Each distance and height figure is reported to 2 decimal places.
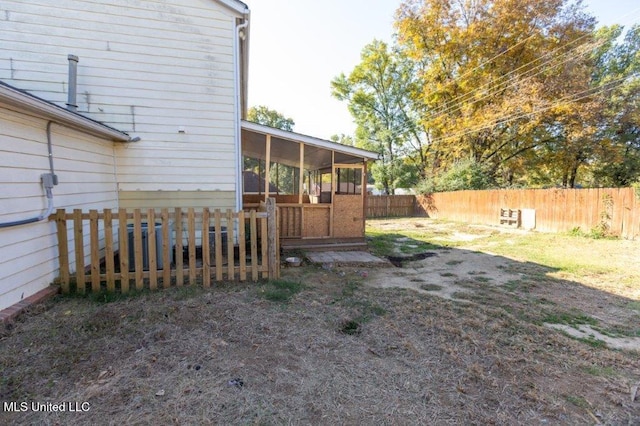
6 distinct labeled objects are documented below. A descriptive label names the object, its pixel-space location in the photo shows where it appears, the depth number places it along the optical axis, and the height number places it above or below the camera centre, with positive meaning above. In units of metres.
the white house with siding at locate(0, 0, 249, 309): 5.38 +2.10
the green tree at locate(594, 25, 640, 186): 17.95 +3.98
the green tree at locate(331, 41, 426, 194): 26.69 +7.99
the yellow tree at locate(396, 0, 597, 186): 17.16 +7.71
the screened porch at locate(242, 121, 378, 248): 7.52 +0.09
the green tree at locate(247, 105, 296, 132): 34.50 +9.39
